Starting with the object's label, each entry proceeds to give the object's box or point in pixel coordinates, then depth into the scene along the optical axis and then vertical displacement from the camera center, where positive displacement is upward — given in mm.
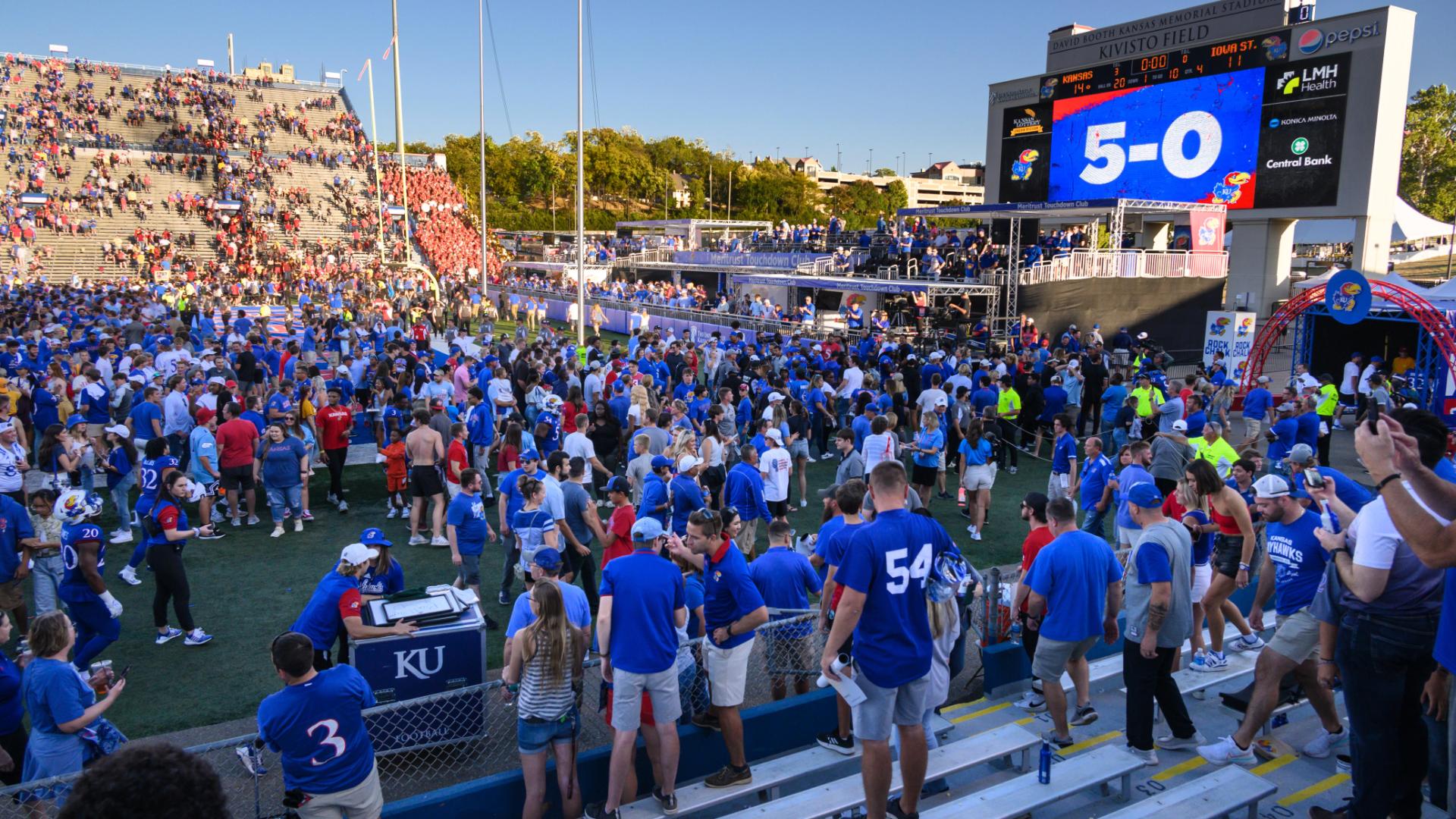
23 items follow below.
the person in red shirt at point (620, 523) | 7051 -1834
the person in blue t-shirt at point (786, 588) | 5891 -1951
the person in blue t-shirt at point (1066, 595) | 5316 -1793
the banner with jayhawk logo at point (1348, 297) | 16000 +34
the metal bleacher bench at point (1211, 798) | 4641 -2643
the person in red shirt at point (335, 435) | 10656 -1791
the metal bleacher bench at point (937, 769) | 4699 -2701
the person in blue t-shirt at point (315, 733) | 3998 -2003
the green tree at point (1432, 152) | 56344 +9315
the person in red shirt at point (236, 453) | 9812 -1853
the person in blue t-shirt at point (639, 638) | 4598 -1786
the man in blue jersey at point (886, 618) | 4078 -1502
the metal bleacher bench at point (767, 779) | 4906 -2817
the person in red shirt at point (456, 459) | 9528 -1830
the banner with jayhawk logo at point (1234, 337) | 18906 -855
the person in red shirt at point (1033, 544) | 6250 -1771
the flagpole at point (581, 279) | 22734 +263
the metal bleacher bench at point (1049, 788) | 4699 -2675
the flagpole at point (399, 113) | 30328 +5903
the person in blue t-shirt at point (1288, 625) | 5078 -1845
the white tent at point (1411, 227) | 31156 +2565
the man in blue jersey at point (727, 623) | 5102 -1900
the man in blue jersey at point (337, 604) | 5445 -1927
